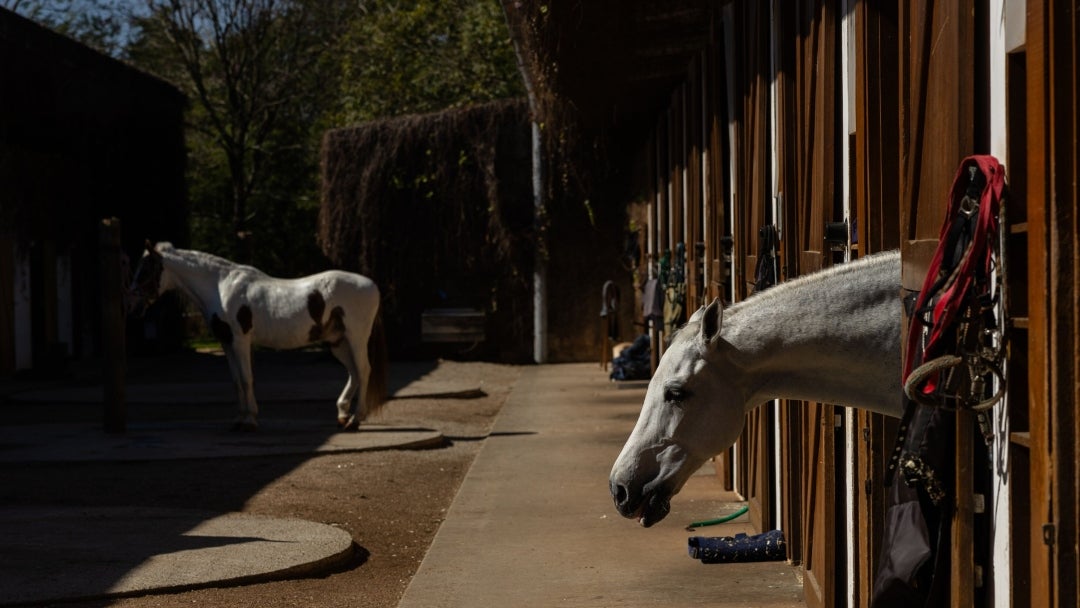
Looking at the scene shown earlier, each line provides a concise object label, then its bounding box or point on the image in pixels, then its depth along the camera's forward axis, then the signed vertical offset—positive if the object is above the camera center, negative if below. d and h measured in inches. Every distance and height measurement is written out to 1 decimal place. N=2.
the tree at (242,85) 1332.4 +175.3
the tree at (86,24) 1464.1 +252.7
